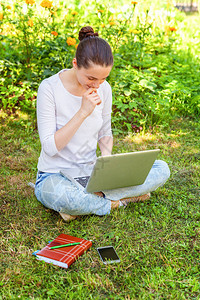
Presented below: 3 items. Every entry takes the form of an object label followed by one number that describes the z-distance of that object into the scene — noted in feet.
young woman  7.30
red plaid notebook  6.59
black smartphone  6.73
